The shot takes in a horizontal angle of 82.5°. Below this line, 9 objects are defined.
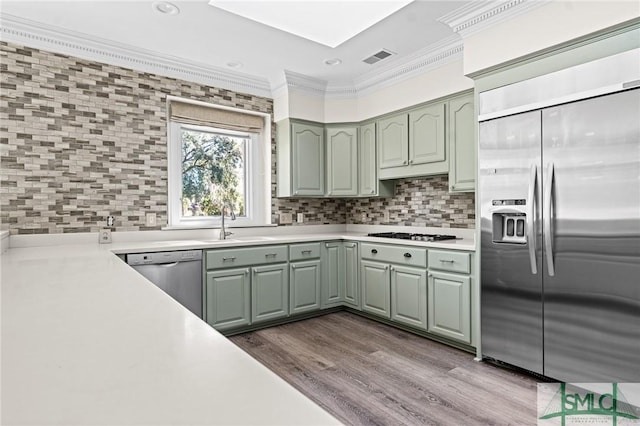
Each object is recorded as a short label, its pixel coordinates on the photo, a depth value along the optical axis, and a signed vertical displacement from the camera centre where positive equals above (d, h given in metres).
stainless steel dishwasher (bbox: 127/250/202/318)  2.81 -0.49
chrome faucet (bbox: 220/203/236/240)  3.56 -0.07
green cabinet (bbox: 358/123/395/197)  4.02 +0.45
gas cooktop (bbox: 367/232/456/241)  3.39 -0.27
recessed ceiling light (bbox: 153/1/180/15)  2.55 +1.45
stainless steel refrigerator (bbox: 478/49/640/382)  1.98 -0.08
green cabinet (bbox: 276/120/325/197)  4.05 +0.57
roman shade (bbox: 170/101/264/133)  3.56 +0.96
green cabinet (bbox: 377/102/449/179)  3.36 +0.65
